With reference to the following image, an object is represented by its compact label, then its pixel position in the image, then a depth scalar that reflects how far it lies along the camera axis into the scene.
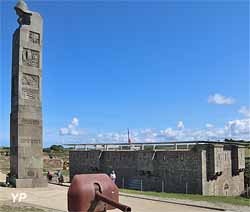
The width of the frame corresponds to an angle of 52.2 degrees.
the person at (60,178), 15.42
